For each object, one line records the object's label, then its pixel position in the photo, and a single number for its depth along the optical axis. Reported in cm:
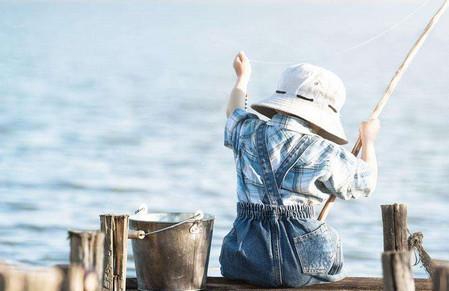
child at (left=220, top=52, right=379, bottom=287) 902
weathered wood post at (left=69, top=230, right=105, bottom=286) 719
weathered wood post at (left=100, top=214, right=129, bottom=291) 878
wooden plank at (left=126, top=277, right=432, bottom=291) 905
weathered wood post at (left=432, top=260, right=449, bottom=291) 672
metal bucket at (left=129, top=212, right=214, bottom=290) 905
